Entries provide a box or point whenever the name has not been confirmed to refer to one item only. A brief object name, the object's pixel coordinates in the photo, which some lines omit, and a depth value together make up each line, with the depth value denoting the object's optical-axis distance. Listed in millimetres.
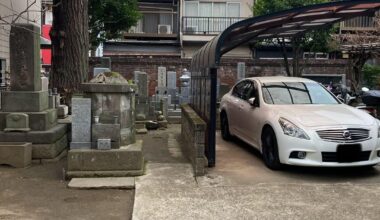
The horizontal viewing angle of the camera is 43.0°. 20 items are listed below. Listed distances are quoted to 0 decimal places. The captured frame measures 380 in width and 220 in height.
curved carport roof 7801
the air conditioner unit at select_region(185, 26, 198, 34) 29078
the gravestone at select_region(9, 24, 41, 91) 8078
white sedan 7070
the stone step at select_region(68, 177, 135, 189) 6625
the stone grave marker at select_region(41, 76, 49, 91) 8550
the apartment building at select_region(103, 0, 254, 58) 28750
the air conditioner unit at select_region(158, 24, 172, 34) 29767
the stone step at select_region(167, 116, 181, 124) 14734
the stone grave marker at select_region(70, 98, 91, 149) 7320
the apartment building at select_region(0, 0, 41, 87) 14812
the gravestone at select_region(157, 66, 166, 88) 18234
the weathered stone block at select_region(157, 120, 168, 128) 13512
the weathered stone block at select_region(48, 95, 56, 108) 8967
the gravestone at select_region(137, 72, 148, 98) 13555
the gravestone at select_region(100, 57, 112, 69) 14816
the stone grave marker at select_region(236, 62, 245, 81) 18234
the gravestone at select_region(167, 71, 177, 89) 17922
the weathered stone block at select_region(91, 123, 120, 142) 7293
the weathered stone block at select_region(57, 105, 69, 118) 9613
